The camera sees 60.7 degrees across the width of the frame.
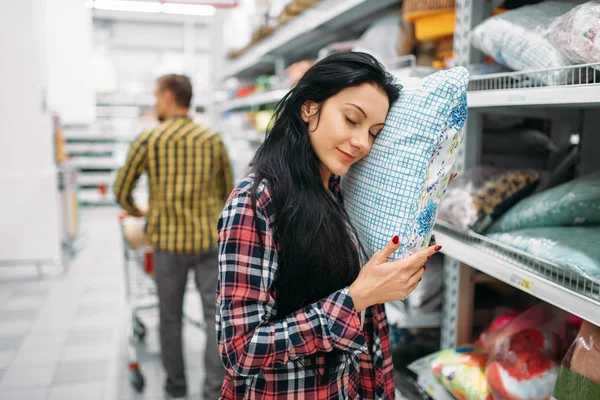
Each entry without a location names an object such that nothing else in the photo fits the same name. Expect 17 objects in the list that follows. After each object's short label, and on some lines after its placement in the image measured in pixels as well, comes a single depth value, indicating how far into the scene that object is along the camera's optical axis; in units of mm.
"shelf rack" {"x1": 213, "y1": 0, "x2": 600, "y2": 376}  1118
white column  4703
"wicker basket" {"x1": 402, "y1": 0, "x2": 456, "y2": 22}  1829
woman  1008
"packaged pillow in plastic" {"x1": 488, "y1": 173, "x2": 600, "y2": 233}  1343
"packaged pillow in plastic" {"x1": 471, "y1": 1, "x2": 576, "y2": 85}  1279
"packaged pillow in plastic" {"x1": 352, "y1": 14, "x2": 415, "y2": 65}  2205
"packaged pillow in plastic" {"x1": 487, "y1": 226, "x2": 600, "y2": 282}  1128
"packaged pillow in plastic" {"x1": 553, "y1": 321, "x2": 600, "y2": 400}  1118
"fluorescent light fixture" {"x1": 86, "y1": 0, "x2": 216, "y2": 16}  6882
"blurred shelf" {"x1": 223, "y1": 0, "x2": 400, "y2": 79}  2346
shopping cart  2848
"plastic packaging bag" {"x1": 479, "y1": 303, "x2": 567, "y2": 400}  1318
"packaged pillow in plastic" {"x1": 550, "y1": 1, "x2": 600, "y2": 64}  1109
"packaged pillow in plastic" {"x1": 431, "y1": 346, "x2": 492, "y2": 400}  1464
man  2619
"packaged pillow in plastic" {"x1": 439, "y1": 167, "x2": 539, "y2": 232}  1559
